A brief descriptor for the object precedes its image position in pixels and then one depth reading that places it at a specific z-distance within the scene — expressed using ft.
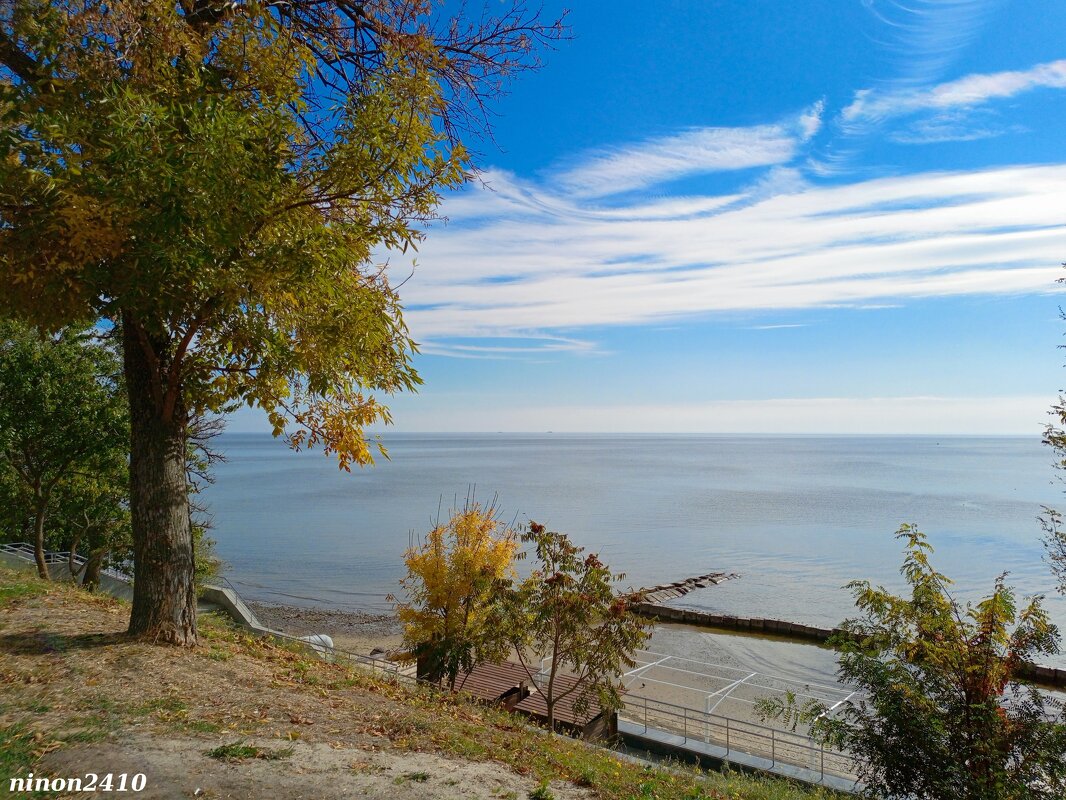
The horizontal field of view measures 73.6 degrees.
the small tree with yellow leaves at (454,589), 67.97
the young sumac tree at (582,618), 56.03
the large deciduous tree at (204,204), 22.22
